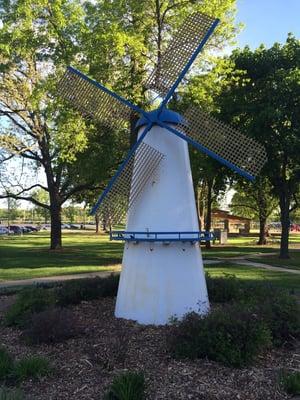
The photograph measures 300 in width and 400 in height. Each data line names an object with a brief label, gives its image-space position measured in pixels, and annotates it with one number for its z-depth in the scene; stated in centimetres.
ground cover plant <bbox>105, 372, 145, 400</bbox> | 540
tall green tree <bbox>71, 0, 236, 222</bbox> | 2084
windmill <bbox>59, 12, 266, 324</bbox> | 895
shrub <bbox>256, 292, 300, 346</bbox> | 768
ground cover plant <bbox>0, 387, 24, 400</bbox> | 509
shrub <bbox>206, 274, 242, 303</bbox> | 1046
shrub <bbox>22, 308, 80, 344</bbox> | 766
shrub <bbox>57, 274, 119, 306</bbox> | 1035
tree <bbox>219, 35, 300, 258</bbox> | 2556
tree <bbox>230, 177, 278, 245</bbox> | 3307
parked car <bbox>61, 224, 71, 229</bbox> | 11670
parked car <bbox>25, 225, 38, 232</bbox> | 9486
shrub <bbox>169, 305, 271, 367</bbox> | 670
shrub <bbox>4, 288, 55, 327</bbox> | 898
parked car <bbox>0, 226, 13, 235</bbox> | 7749
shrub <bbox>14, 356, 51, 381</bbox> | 623
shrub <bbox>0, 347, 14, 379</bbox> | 629
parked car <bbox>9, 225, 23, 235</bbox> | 7909
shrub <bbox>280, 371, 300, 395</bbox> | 588
